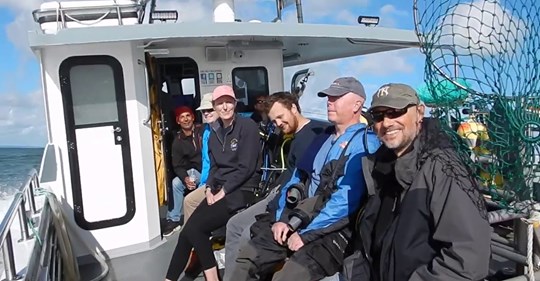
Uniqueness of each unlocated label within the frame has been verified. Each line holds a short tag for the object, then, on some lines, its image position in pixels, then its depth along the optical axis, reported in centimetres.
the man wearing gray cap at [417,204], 164
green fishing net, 197
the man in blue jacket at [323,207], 246
